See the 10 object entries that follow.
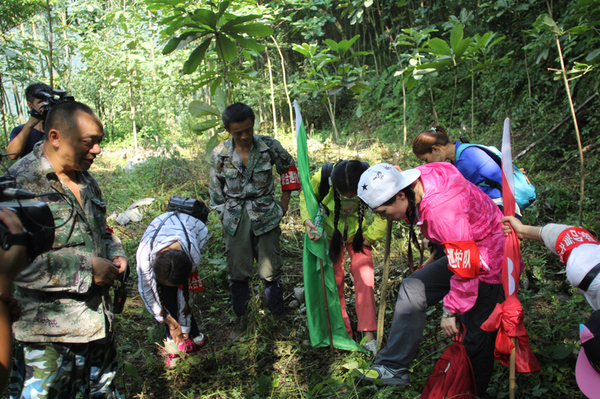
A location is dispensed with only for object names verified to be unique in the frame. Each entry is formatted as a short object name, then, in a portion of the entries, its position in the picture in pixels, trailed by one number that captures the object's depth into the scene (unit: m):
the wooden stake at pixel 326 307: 2.80
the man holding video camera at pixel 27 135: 3.03
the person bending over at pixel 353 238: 2.85
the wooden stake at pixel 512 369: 1.83
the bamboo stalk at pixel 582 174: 3.16
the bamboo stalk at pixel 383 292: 2.52
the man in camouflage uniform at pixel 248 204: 3.14
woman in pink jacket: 2.02
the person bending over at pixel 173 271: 2.61
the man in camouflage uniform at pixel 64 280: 1.72
